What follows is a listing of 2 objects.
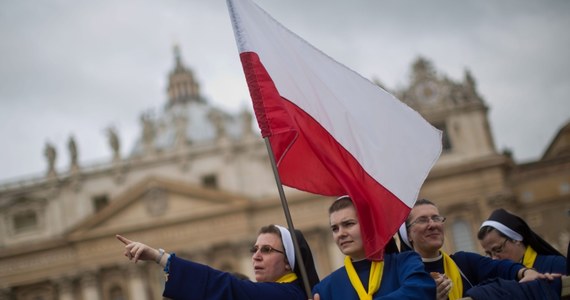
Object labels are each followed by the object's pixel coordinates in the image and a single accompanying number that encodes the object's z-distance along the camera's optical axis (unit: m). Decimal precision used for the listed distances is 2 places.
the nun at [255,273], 4.30
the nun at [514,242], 5.87
